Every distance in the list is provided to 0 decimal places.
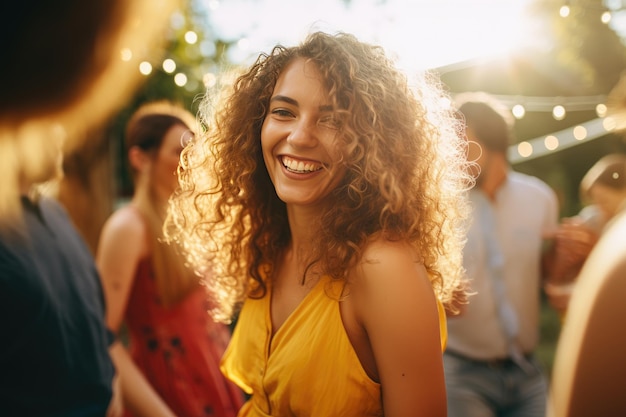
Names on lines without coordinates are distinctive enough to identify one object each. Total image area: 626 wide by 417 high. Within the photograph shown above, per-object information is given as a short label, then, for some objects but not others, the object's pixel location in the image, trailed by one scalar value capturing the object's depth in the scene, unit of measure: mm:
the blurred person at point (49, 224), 840
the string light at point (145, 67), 3692
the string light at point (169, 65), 3651
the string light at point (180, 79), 3848
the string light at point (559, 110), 3121
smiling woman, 1343
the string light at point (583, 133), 3610
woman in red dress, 2545
